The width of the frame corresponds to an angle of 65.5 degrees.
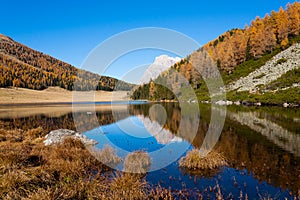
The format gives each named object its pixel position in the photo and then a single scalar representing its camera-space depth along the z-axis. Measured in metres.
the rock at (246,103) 65.01
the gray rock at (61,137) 17.81
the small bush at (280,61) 78.50
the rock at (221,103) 71.39
